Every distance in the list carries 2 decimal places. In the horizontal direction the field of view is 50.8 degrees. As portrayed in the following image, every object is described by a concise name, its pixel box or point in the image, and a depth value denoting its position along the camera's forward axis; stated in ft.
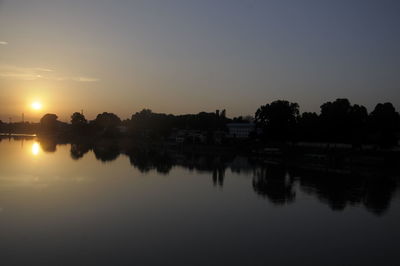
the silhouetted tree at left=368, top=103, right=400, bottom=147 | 116.78
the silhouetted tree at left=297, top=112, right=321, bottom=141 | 145.78
